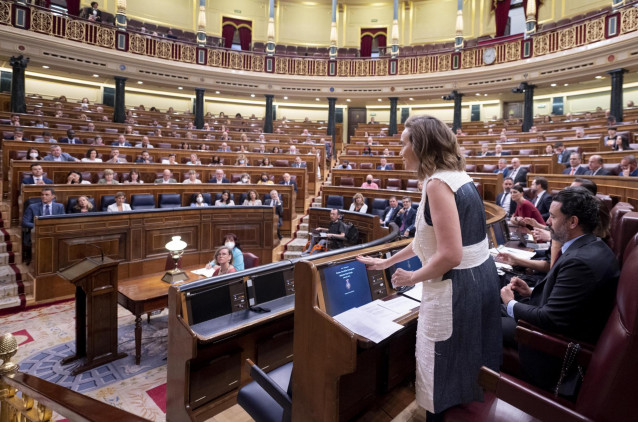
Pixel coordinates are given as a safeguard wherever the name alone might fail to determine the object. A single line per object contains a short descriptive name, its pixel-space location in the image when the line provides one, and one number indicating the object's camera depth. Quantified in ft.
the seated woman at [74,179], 16.76
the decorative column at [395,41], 41.87
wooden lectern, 9.04
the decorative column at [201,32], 39.63
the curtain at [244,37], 49.67
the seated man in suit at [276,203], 20.85
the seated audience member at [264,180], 23.25
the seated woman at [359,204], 20.04
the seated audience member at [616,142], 19.44
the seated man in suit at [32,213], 14.11
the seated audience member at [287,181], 23.31
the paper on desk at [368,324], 4.12
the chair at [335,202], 23.15
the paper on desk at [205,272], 10.91
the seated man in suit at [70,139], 23.23
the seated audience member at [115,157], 21.22
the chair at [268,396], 4.56
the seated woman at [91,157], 19.90
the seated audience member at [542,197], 13.98
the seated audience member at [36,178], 16.25
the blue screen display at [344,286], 4.85
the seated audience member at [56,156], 18.74
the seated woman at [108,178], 17.79
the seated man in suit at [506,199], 16.10
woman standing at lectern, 3.61
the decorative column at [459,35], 39.30
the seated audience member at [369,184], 23.19
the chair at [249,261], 11.60
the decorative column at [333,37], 43.29
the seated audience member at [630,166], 14.15
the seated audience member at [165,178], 20.00
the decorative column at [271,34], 42.11
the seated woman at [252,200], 20.26
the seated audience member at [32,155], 18.62
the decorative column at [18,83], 30.32
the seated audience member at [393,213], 18.34
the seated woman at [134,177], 19.79
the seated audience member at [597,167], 15.65
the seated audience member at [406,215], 17.15
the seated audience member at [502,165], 21.09
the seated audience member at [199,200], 19.06
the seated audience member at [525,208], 12.01
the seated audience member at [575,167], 17.10
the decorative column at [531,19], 34.78
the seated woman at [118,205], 16.17
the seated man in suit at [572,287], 4.16
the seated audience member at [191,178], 21.02
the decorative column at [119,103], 35.40
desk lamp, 10.42
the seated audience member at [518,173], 19.51
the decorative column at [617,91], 29.86
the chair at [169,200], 18.70
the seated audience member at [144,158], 22.82
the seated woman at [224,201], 19.54
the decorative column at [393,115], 42.63
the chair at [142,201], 17.71
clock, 36.55
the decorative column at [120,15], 34.91
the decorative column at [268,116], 42.83
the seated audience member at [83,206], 15.02
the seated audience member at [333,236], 16.76
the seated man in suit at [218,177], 21.44
